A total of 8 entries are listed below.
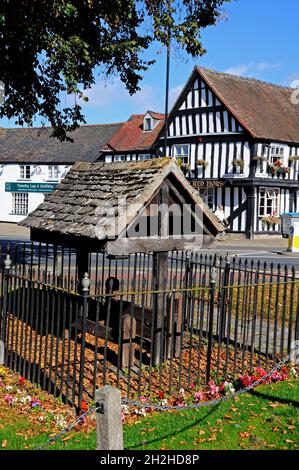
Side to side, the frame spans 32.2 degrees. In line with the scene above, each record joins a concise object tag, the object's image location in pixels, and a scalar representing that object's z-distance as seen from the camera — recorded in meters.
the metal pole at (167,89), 31.07
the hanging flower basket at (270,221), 33.84
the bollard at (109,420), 3.89
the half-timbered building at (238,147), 33.25
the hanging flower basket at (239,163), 33.03
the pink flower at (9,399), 6.30
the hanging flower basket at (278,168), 33.69
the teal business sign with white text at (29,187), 45.22
